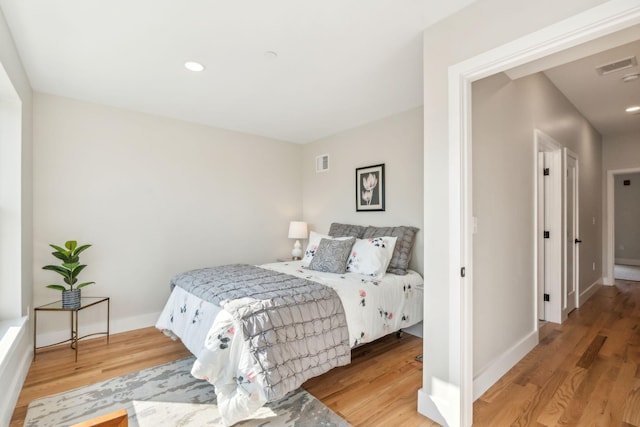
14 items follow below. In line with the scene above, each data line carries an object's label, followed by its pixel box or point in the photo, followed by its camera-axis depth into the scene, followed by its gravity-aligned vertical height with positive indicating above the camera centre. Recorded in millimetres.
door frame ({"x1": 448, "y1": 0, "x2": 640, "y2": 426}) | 1671 +22
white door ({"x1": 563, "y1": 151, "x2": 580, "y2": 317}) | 3557 -266
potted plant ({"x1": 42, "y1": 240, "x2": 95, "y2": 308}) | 2662 -494
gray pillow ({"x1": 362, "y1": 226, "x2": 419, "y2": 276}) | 3129 -368
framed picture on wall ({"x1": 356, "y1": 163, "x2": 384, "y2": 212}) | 3681 +328
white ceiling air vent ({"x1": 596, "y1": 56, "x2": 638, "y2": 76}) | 2559 +1302
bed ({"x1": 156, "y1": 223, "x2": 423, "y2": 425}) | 1788 -724
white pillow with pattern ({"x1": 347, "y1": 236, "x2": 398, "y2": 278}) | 2968 -428
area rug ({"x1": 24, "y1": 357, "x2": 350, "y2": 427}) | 1810 -1240
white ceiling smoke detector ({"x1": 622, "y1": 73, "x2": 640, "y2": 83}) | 2820 +1295
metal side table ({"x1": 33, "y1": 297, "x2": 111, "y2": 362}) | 2600 -873
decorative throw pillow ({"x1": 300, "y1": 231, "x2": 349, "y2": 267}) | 3517 -394
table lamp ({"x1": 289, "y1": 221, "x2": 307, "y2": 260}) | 4453 -277
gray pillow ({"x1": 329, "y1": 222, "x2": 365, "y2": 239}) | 3734 -204
